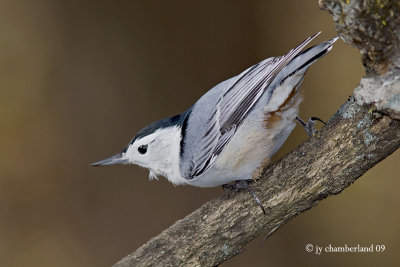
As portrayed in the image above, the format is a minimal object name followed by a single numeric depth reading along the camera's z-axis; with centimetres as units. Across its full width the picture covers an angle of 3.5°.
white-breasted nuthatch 306
